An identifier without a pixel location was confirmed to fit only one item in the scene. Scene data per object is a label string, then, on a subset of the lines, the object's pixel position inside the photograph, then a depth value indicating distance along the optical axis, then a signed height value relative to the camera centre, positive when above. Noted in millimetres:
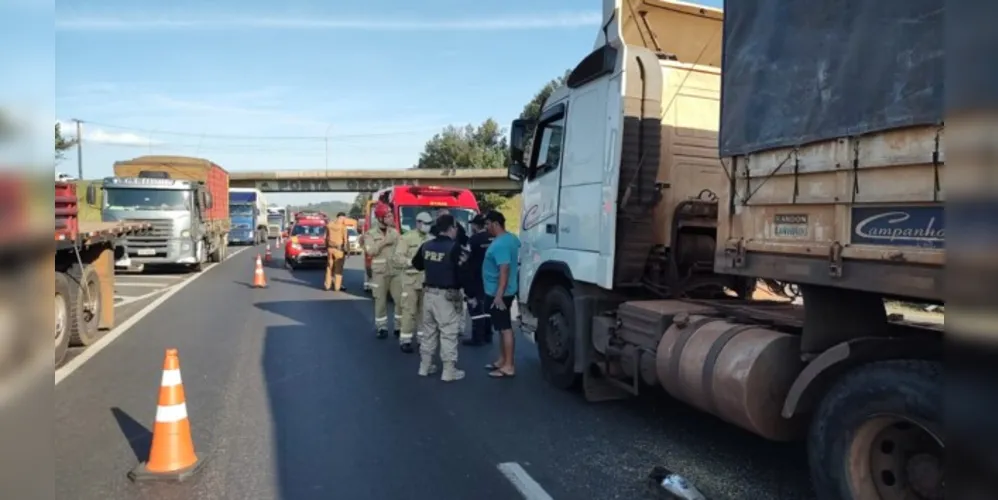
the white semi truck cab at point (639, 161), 5547 +520
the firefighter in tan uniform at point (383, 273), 9383 -804
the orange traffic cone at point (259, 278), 15633 -1558
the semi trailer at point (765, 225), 2910 +10
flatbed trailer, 7227 -860
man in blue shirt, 7141 -650
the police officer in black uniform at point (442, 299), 6910 -846
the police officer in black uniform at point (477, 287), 7598 -787
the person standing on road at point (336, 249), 14844 -781
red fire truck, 13398 +265
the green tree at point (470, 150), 62938 +6466
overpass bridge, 62062 +3151
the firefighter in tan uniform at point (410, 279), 8352 -778
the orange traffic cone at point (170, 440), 4262 -1462
